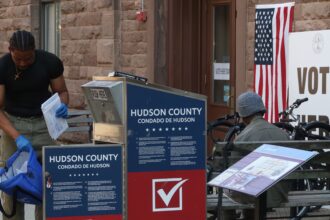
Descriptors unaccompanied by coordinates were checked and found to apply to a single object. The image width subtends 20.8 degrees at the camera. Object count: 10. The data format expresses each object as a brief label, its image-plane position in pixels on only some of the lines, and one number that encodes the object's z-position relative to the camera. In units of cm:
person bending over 721
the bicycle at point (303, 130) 877
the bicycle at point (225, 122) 1023
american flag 1052
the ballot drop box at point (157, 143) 621
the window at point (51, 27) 1716
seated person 691
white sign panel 958
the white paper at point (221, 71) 1260
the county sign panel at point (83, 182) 609
